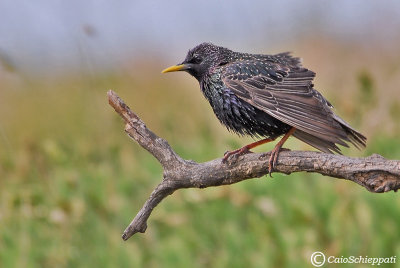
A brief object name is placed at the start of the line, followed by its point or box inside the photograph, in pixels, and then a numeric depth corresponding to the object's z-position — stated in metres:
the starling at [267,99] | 8.98
